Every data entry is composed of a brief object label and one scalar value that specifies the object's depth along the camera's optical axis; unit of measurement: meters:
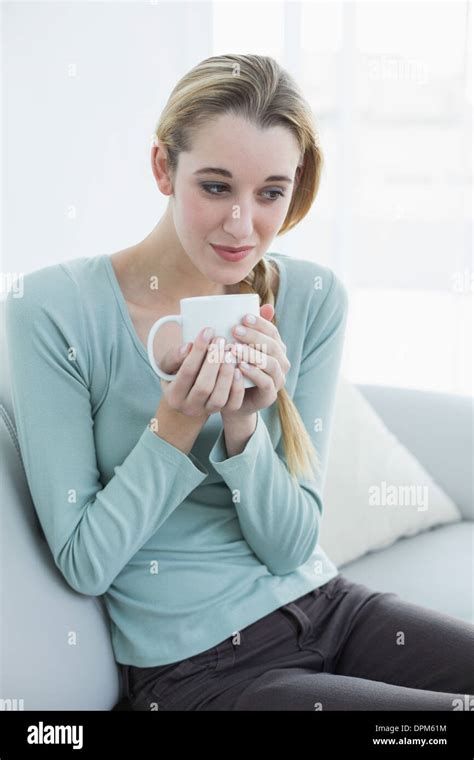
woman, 1.47
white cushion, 1.95
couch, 1.46
